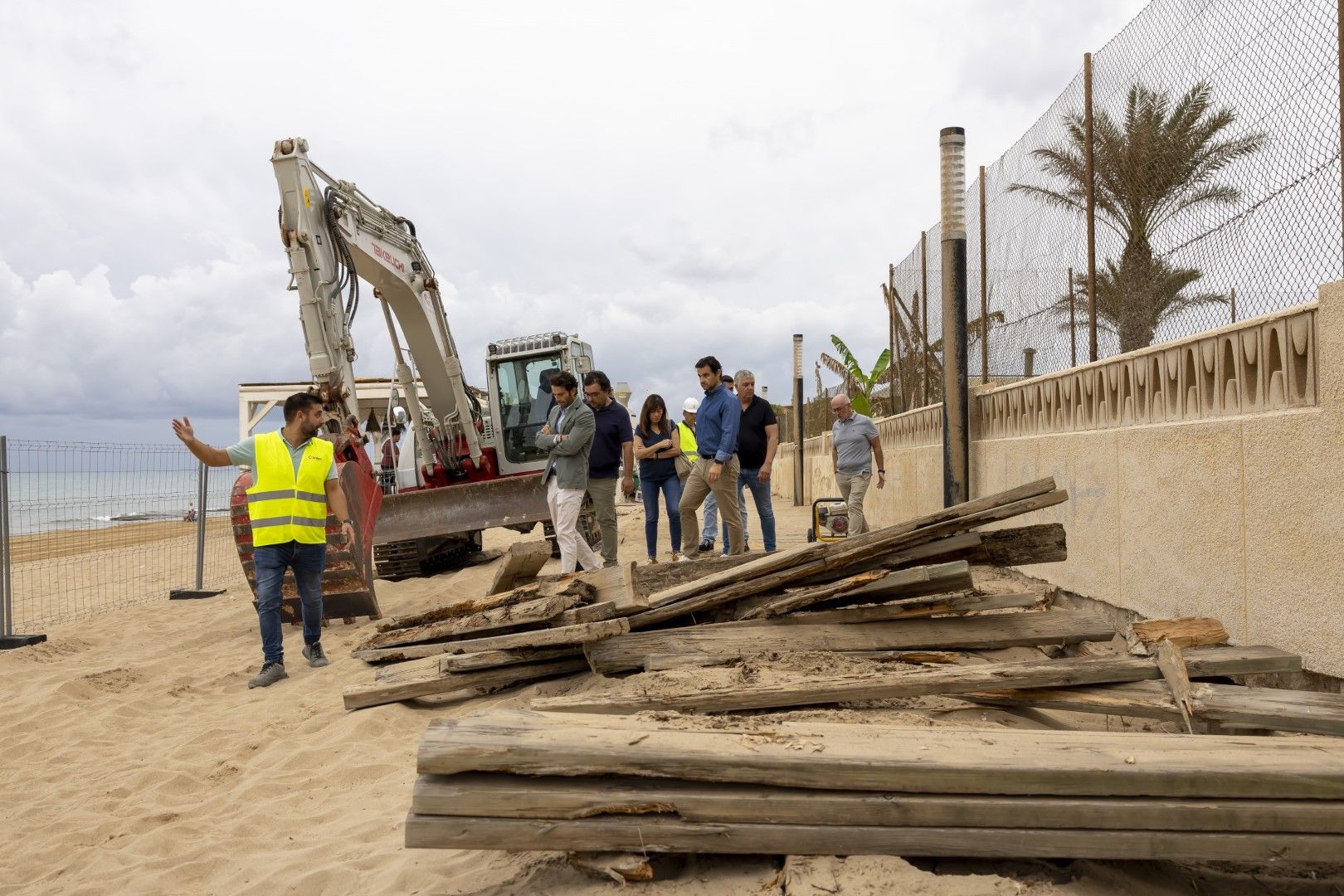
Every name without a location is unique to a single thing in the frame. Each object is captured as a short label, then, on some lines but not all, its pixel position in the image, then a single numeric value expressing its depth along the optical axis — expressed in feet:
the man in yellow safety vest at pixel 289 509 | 19.39
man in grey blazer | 25.54
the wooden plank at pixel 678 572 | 18.33
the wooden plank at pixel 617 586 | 15.61
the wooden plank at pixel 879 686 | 12.31
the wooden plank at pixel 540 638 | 14.90
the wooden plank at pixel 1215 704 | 11.31
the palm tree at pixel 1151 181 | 16.34
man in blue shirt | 27.17
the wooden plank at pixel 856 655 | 14.21
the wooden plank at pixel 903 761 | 9.12
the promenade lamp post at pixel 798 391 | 65.26
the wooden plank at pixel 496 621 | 16.17
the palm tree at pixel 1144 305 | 17.04
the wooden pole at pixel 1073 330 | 21.94
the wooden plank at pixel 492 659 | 15.94
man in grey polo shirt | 31.07
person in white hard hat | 37.37
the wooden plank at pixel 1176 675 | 11.85
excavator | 25.59
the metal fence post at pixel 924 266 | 38.67
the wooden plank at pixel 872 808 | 9.02
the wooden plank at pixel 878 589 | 14.02
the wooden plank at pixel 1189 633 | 13.91
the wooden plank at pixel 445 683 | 16.10
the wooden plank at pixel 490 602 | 17.16
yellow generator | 30.83
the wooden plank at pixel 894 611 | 15.01
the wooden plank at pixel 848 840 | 8.98
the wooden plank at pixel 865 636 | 14.65
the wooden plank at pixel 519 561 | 21.53
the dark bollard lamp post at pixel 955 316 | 25.14
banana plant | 63.82
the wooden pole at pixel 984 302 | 29.58
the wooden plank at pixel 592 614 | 15.46
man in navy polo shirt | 27.02
